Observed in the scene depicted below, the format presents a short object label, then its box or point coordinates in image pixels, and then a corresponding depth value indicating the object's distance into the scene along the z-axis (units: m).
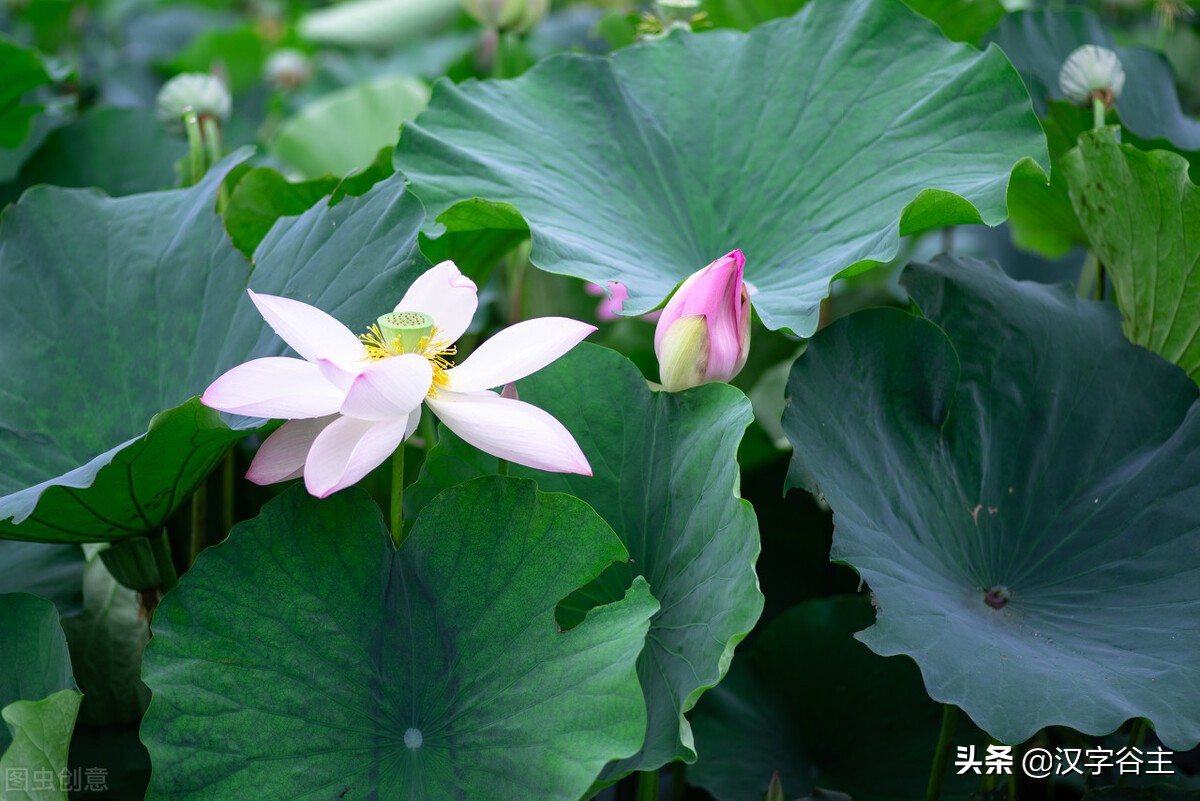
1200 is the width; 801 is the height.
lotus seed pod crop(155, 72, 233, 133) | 2.05
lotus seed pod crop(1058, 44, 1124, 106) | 1.91
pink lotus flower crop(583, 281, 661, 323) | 1.74
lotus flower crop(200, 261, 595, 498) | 1.57
